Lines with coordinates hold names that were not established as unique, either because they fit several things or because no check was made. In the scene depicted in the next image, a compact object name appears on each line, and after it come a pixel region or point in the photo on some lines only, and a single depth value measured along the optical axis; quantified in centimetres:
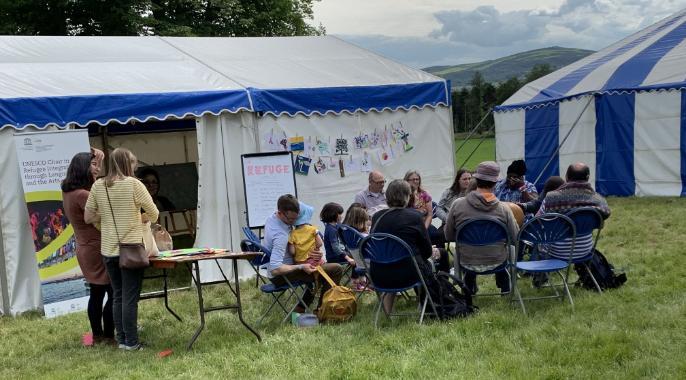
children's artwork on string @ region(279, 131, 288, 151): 775
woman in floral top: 712
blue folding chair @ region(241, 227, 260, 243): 628
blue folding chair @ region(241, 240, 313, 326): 561
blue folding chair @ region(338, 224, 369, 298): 568
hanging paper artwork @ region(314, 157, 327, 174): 805
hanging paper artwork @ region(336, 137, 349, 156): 818
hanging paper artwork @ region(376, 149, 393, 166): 851
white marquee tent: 650
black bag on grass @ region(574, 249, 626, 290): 582
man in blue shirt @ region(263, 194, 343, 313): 550
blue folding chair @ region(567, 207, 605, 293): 534
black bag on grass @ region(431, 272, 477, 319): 516
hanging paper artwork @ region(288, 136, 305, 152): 781
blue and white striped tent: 1130
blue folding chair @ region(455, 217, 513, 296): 514
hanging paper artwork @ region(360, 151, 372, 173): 839
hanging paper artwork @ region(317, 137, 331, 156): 804
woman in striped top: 486
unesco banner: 639
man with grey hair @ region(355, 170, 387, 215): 719
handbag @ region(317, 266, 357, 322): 544
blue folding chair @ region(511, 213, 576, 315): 518
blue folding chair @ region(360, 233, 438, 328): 500
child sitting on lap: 571
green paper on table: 494
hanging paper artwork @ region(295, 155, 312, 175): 791
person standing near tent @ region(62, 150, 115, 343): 517
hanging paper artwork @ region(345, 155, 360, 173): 828
